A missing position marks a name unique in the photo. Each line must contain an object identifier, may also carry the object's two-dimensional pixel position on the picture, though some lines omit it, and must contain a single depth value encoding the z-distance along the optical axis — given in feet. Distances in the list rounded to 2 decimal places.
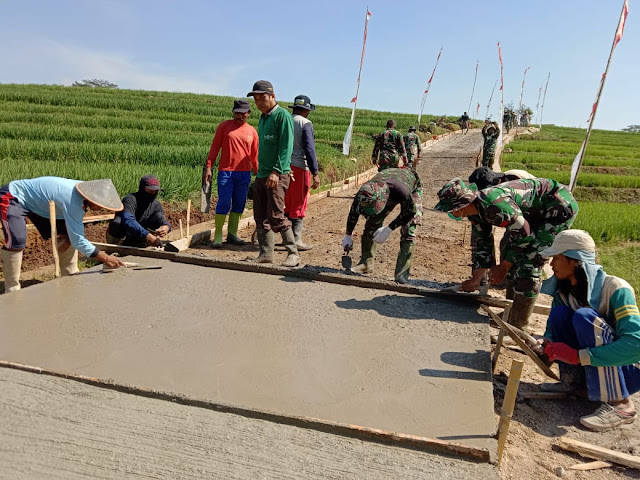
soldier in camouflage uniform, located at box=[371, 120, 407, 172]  28.35
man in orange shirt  18.01
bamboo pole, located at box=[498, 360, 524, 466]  6.67
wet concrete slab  7.47
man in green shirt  14.82
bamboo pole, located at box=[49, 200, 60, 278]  12.12
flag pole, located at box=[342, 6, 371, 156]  34.47
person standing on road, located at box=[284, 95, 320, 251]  18.11
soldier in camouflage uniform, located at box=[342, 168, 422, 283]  12.74
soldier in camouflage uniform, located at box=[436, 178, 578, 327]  10.83
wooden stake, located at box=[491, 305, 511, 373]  9.57
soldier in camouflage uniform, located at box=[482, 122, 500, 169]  40.04
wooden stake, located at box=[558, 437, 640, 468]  7.44
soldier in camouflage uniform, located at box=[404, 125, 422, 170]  35.32
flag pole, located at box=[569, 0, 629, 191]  17.95
